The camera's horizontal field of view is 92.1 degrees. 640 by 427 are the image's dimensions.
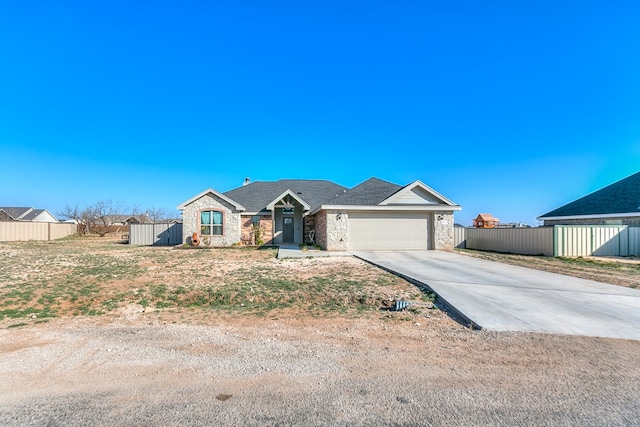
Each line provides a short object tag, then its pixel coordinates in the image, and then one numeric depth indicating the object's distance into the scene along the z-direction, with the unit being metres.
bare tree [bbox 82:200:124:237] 35.41
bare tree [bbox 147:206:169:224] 55.91
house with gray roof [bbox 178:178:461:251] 17.03
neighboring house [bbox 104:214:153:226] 47.03
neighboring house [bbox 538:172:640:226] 18.53
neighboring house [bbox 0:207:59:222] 43.89
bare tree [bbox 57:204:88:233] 34.76
